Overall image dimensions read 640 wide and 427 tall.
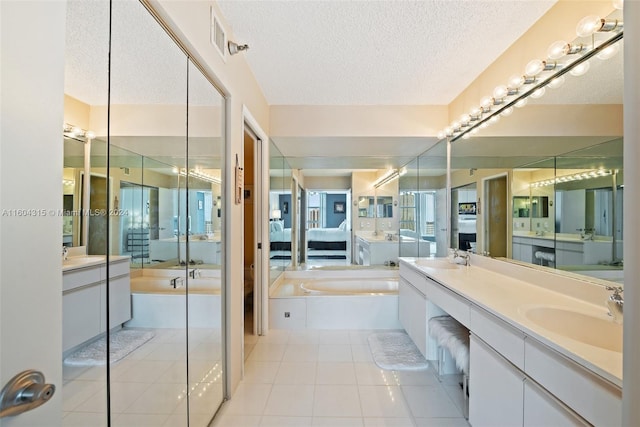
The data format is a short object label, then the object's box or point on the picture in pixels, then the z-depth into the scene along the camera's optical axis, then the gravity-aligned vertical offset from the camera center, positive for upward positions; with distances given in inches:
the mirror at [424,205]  129.4 +6.7
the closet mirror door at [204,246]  62.6 -6.9
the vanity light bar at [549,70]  55.5 +34.8
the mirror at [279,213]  137.2 +2.5
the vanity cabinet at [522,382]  36.0 -24.3
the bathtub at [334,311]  128.1 -41.6
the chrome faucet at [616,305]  48.9 -14.9
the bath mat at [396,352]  96.5 -49.1
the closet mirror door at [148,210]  41.0 +1.3
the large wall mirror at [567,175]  55.7 +10.0
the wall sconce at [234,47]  72.6 +43.1
